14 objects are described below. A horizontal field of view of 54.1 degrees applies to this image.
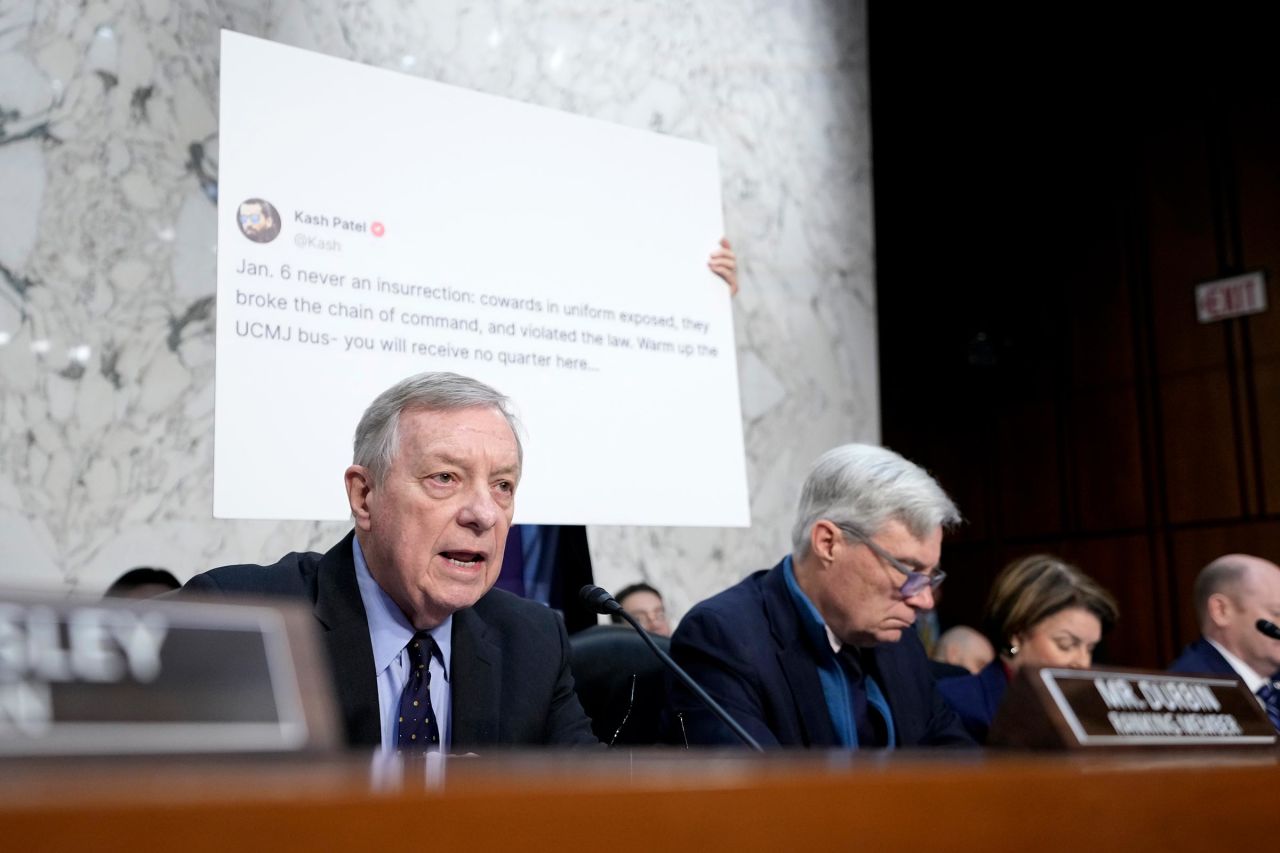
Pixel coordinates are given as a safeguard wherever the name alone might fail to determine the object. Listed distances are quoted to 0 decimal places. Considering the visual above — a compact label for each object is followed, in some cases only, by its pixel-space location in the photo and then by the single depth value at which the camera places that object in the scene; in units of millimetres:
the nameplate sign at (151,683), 531
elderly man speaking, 1990
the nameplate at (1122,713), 908
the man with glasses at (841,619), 2422
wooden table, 434
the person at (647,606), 4043
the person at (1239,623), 3885
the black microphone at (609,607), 1843
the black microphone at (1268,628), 3337
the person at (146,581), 2875
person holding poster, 3432
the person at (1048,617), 3623
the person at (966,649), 5875
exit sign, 7133
